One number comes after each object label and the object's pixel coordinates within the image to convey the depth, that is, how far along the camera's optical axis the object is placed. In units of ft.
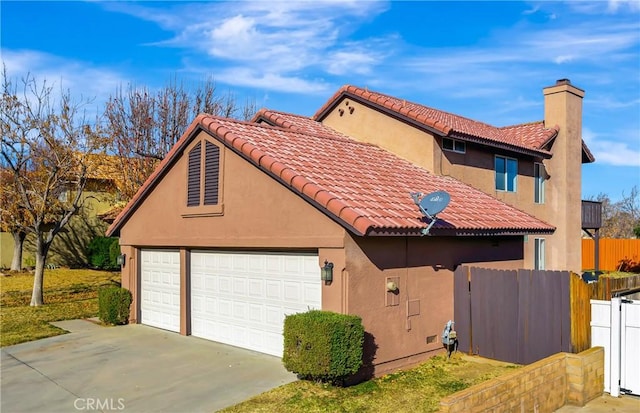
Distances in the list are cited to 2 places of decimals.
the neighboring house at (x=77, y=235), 95.61
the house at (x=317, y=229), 32.40
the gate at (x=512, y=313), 33.09
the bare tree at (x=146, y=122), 76.89
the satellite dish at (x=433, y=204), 32.99
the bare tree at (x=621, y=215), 181.98
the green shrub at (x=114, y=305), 48.24
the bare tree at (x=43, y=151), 58.54
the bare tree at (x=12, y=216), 62.71
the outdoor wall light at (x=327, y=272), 31.22
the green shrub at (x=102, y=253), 98.53
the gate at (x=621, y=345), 29.35
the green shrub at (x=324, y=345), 27.99
